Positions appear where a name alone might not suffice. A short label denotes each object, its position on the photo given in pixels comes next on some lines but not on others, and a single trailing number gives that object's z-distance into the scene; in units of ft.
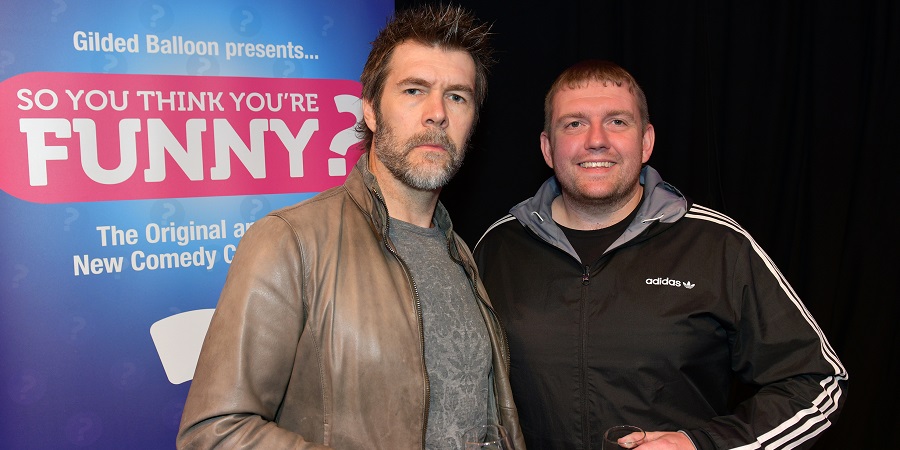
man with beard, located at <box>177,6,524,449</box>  5.18
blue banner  7.17
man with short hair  6.68
